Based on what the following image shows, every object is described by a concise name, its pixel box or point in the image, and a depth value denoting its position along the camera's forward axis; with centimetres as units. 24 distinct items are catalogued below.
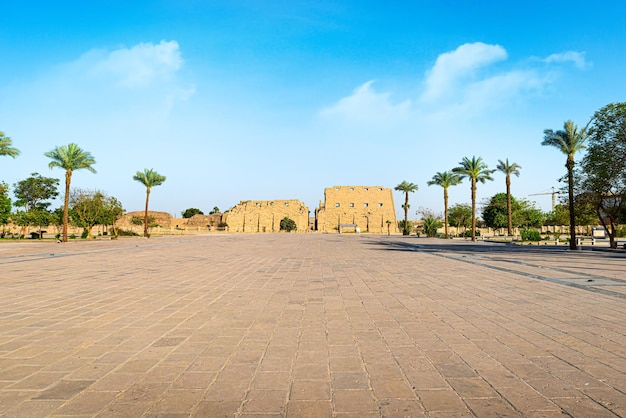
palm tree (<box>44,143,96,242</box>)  3388
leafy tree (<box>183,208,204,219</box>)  12706
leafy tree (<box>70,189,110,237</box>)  4622
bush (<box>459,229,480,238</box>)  5074
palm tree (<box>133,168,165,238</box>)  4976
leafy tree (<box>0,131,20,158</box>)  2612
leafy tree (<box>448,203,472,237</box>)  7300
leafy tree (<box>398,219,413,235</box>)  9202
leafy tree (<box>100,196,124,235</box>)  4828
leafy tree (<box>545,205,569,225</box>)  5686
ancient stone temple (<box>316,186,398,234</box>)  10169
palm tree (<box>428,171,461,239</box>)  4946
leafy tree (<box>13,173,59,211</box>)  6824
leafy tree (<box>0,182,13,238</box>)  4308
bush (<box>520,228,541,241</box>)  3618
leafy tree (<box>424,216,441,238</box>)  4916
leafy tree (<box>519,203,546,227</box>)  6638
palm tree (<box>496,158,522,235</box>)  4696
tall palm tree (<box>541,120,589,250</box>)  2558
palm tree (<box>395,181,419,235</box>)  6238
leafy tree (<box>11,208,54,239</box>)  5075
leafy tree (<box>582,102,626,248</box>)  2300
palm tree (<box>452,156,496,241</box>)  4247
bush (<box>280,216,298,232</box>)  9512
